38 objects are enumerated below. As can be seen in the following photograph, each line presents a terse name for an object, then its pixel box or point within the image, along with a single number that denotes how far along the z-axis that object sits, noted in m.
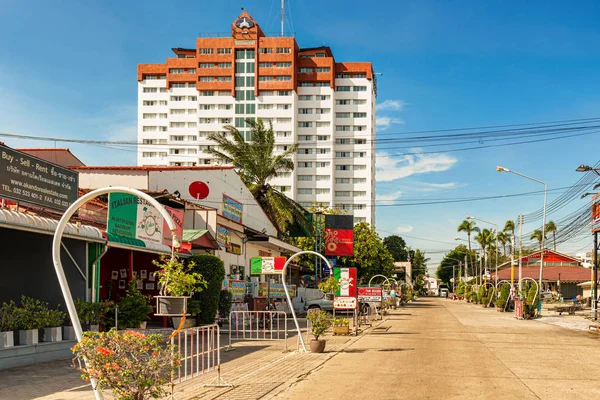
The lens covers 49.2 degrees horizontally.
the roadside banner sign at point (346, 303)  25.59
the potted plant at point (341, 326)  24.77
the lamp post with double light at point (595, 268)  34.17
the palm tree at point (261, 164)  48.25
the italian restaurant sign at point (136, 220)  20.19
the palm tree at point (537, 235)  123.84
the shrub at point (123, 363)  7.53
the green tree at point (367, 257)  70.38
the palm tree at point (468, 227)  129.25
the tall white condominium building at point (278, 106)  112.44
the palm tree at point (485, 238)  124.50
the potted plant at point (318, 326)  18.43
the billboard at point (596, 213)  33.62
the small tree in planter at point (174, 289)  7.89
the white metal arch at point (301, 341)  18.64
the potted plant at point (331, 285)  25.52
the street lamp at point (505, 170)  41.26
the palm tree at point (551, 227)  125.94
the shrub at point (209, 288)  24.56
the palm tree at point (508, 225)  119.51
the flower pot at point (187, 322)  23.19
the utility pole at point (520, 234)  48.14
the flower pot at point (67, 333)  16.97
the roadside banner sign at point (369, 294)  35.91
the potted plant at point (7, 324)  14.38
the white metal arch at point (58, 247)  7.68
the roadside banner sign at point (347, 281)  25.67
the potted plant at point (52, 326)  15.98
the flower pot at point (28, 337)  15.16
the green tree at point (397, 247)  140.38
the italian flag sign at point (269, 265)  24.09
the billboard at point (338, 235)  60.09
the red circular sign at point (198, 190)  33.94
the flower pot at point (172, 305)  7.93
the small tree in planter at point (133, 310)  19.42
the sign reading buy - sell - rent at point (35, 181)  15.64
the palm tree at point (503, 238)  126.19
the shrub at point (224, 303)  27.27
